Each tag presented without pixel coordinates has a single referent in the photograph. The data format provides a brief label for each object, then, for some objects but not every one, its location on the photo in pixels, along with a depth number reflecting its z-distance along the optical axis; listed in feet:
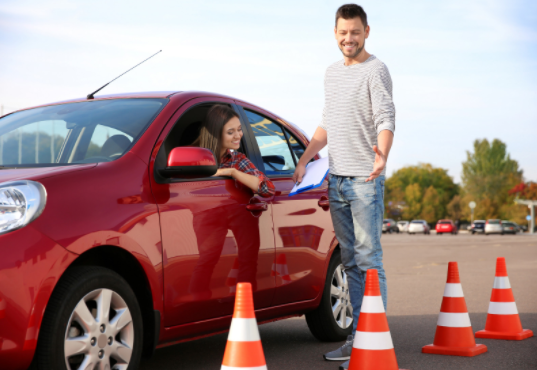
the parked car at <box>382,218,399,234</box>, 228.63
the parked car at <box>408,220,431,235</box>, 220.84
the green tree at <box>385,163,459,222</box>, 426.10
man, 14.79
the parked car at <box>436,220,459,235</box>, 202.49
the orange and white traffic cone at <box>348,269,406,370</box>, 12.96
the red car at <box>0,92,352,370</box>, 10.14
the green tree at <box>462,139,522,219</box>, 373.61
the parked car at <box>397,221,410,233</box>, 273.09
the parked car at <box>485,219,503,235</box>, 202.08
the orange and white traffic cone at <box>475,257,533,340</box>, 19.29
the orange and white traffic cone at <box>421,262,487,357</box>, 16.88
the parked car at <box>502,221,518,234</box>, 203.62
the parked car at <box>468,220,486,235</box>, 219.20
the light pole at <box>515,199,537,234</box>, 276.04
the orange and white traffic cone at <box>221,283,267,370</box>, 10.37
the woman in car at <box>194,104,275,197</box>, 14.83
